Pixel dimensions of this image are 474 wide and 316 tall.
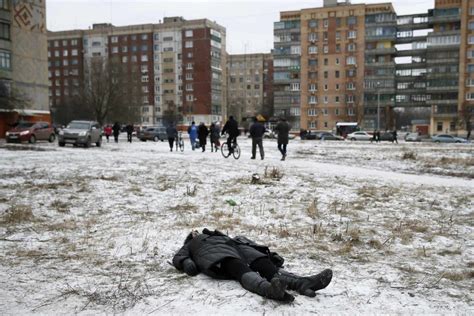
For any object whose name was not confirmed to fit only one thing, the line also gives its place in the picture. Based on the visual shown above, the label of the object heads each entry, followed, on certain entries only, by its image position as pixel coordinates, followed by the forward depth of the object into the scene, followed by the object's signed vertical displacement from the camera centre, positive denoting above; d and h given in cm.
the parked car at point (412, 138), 6038 -145
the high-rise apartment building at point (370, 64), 8362 +1302
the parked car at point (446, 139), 5345 -143
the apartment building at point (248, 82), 13975 +1438
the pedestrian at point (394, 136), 5457 -113
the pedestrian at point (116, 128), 3725 -17
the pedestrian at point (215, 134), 2539 -41
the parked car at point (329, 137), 6036 -134
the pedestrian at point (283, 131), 1938 -18
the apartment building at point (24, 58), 4884 +794
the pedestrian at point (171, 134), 2562 -43
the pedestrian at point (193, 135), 2644 -50
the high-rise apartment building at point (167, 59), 10700 +1706
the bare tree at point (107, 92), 6362 +505
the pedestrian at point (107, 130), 4120 -39
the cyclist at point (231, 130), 2048 -15
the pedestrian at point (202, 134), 2544 -42
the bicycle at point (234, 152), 2061 -117
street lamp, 8264 +631
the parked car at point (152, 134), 4559 -77
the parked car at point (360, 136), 6238 -123
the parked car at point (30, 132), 3250 -47
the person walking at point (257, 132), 1912 -22
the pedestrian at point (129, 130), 4102 -37
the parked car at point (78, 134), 2873 -50
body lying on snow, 409 -140
